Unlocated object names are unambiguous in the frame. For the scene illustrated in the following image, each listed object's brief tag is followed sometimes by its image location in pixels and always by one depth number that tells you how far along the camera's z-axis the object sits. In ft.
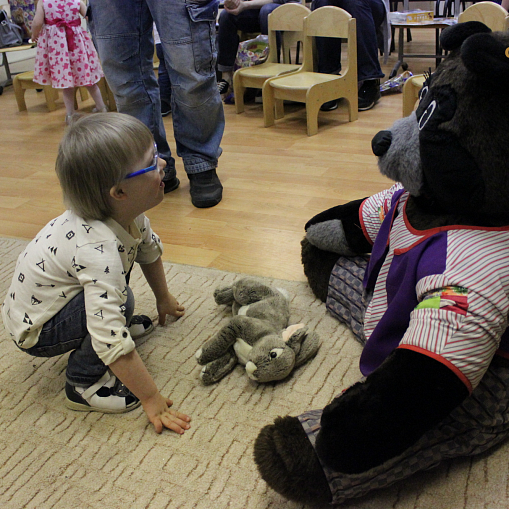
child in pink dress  9.32
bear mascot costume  2.33
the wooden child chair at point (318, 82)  7.93
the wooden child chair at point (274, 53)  8.89
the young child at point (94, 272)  2.89
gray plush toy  3.25
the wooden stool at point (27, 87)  10.57
